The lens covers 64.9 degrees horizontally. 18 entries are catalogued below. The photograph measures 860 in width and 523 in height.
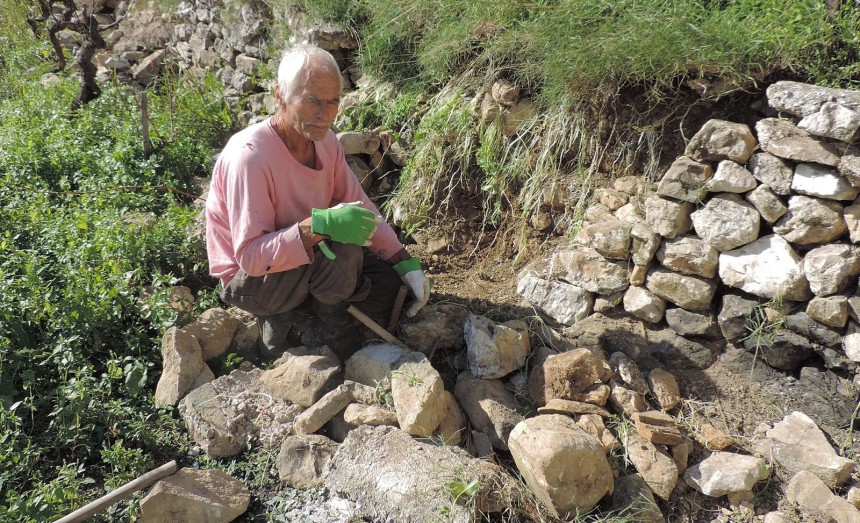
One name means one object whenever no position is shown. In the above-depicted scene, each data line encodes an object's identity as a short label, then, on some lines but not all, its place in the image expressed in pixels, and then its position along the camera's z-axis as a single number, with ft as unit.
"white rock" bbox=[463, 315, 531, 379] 9.39
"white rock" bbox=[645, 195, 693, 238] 9.72
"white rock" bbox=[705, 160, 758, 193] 9.33
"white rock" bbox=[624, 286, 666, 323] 10.08
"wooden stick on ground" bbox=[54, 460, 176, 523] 7.46
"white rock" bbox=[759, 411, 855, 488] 8.27
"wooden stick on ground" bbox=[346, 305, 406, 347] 9.98
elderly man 8.86
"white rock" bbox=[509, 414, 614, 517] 7.57
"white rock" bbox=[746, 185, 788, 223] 9.14
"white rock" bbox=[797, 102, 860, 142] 8.46
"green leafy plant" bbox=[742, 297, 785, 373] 9.23
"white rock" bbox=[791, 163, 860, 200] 8.63
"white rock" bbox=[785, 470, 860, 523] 7.83
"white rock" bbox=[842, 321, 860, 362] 8.72
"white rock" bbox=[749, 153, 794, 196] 9.07
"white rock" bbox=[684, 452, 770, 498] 8.13
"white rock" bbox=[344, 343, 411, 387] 9.45
